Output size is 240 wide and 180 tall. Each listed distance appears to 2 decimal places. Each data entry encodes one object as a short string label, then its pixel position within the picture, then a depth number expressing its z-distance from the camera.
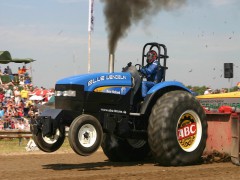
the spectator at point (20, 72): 23.09
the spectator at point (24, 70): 23.38
